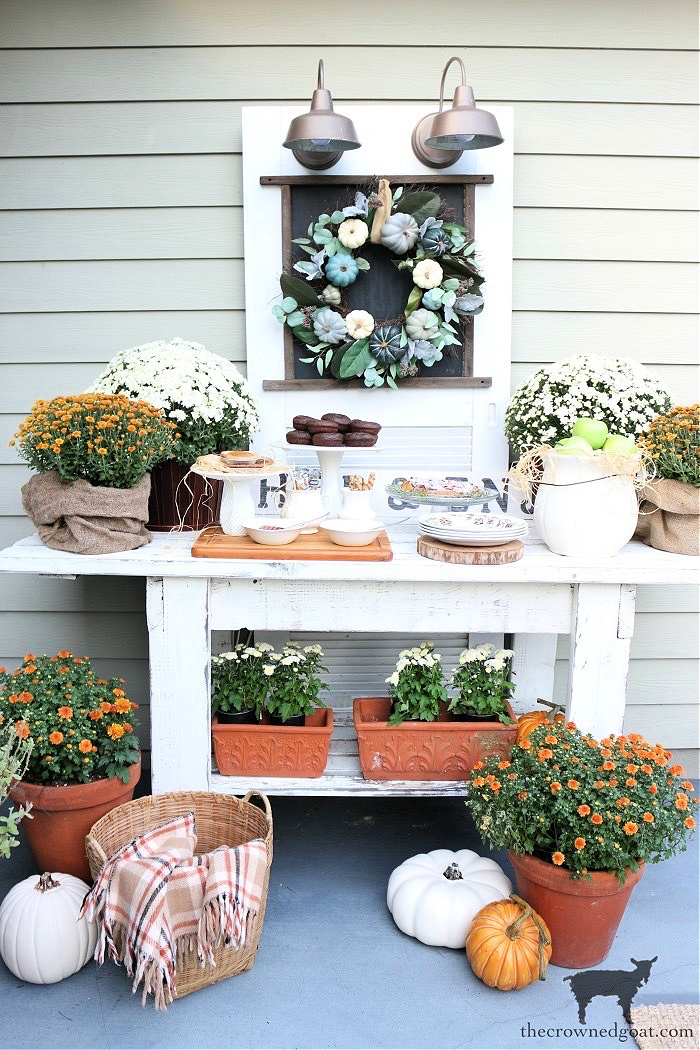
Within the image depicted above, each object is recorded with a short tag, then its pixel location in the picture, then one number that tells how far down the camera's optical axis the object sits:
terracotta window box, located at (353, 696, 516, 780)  2.63
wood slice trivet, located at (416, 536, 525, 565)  2.50
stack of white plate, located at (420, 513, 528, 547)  2.53
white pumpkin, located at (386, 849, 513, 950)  2.36
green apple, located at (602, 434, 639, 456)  2.49
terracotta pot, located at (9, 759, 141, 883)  2.38
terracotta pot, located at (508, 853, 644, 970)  2.21
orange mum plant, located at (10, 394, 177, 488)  2.47
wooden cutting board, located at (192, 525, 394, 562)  2.52
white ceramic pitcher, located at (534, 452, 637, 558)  2.50
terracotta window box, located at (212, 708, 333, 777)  2.64
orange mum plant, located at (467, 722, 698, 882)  2.18
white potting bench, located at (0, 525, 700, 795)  2.49
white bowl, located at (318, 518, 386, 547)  2.57
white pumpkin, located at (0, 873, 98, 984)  2.19
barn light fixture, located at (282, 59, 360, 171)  2.71
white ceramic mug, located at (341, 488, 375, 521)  2.70
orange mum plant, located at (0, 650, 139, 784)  2.39
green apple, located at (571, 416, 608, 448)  2.58
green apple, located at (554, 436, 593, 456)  2.50
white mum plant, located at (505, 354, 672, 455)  2.83
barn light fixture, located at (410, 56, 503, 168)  2.69
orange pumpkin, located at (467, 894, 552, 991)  2.18
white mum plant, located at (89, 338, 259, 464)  2.73
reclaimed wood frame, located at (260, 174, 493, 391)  3.05
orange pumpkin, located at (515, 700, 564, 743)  2.65
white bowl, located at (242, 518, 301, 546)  2.55
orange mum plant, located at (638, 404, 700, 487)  2.54
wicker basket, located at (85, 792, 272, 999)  2.20
